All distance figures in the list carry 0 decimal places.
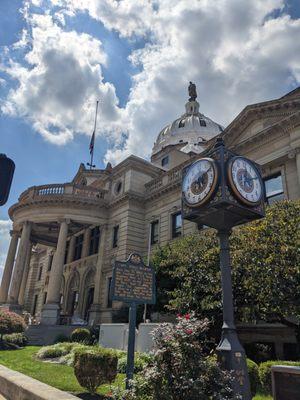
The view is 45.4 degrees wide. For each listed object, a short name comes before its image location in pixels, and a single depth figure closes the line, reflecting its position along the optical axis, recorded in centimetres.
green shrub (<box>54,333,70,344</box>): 2517
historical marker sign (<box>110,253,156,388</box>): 873
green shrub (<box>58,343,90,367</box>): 1512
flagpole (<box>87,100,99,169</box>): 4494
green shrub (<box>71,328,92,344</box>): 2334
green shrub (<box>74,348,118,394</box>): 916
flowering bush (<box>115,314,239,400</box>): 556
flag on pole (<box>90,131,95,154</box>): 4494
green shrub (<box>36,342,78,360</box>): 1773
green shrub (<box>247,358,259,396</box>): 909
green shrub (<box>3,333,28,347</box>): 2262
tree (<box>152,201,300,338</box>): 1159
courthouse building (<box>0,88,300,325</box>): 2175
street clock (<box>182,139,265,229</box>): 771
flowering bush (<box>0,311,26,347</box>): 2159
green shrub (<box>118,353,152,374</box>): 1292
